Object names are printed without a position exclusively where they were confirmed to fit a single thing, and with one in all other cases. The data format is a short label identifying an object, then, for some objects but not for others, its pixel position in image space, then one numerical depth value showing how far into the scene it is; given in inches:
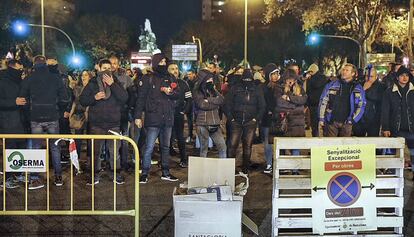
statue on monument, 2406.5
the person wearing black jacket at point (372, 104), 405.1
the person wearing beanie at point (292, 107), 399.8
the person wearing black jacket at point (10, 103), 375.2
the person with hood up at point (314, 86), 498.9
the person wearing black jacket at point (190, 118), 569.2
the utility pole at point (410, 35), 1100.8
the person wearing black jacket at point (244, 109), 403.9
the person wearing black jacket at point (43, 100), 367.6
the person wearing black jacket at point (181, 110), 445.6
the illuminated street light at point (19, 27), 1365.7
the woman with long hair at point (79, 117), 441.9
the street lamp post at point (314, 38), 1585.5
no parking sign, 245.8
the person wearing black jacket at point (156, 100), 377.4
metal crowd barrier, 251.9
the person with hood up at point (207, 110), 388.8
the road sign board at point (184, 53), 1021.2
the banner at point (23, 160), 266.7
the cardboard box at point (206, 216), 237.0
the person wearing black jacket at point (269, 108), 417.7
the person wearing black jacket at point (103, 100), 366.3
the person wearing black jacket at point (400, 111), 394.0
